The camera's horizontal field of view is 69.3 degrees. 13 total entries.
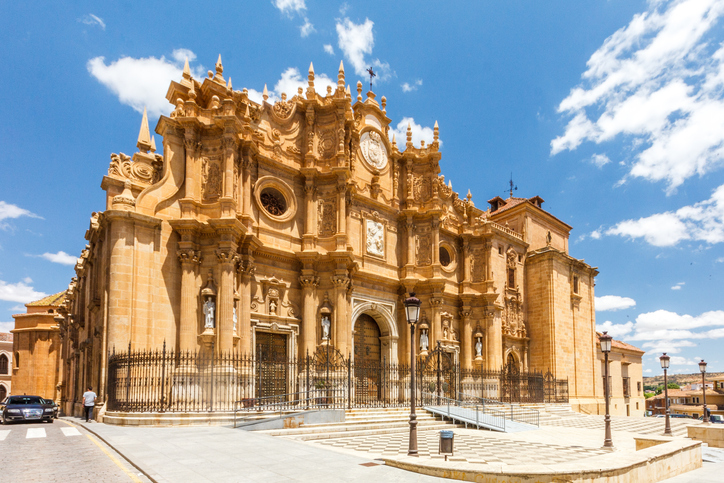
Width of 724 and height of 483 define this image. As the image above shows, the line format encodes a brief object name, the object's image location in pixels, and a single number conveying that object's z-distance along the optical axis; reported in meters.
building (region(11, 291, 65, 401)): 45.22
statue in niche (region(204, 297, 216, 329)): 19.11
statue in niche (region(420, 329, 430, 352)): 27.92
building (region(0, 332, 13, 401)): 54.44
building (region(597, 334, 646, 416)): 40.34
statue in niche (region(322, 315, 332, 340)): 23.46
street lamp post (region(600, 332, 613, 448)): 15.33
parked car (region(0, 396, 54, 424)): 17.95
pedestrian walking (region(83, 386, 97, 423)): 17.94
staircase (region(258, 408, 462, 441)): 14.92
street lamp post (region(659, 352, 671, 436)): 21.34
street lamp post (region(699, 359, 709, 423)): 24.09
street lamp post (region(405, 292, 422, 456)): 10.93
